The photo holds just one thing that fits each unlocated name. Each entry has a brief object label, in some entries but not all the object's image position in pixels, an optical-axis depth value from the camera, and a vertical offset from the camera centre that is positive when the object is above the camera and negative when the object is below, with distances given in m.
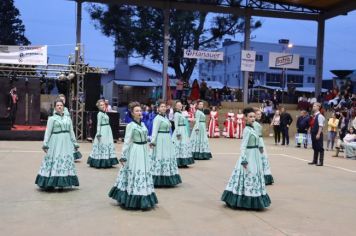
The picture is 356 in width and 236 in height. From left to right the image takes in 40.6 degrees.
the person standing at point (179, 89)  28.98 +0.91
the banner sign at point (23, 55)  19.08 +1.74
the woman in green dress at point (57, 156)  8.62 -1.01
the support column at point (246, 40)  30.02 +4.17
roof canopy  28.95 +6.23
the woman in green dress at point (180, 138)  12.25 -0.87
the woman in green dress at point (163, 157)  9.45 -1.07
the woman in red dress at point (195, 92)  28.66 +0.76
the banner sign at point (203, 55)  27.89 +2.95
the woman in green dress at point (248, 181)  7.43 -1.14
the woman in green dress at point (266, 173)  10.22 -1.40
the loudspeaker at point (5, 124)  19.67 -1.07
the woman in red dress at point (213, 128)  24.39 -1.15
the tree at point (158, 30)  37.53 +5.86
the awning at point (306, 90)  51.78 +2.06
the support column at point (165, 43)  28.78 +3.65
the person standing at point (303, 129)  19.98 -0.86
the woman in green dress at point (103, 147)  12.05 -1.14
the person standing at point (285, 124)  20.98 -0.70
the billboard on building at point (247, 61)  29.31 +2.78
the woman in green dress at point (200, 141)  13.88 -1.07
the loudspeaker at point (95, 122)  19.78 -0.85
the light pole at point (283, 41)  51.89 +7.54
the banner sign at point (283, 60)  29.41 +2.94
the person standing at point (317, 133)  13.25 -0.67
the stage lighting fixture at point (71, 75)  19.38 +1.00
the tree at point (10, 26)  44.59 +6.87
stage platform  19.22 -1.44
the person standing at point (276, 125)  21.31 -0.78
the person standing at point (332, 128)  19.30 -0.73
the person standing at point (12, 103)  21.14 -0.21
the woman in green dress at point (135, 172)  7.25 -1.05
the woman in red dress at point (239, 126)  24.67 -1.01
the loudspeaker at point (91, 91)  19.97 +0.43
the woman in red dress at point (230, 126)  24.75 -1.04
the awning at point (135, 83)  38.05 +1.59
